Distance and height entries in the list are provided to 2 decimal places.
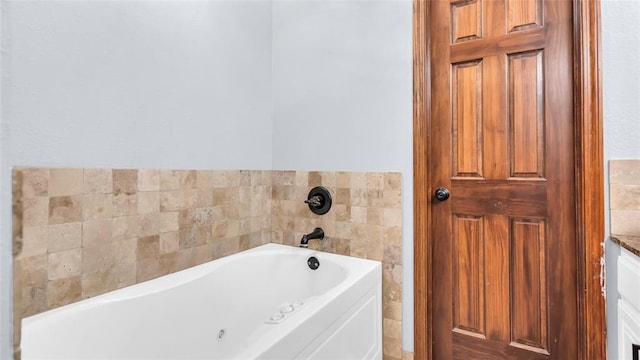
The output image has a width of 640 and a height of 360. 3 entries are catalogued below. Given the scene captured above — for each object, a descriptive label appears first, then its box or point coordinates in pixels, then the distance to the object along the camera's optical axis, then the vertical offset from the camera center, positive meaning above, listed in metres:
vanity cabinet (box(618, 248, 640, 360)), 1.12 -0.45
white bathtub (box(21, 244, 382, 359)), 1.04 -0.52
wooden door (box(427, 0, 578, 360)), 1.45 +0.01
